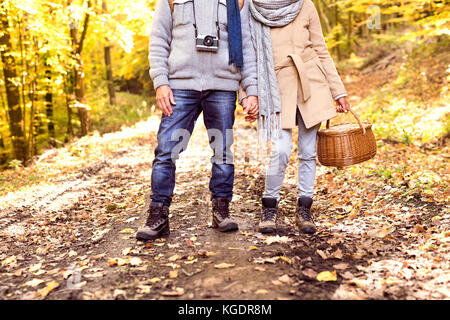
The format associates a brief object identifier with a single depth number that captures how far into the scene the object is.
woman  3.62
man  3.49
